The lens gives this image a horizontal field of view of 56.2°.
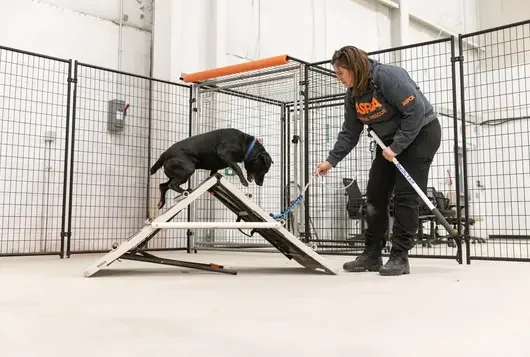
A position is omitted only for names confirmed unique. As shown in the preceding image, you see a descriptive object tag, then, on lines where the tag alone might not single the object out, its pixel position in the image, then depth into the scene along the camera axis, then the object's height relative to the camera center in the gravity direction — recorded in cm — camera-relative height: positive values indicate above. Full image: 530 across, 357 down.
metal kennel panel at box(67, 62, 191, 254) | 474 +61
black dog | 354 +42
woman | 270 +42
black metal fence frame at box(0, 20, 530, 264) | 376 +54
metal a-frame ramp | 266 -9
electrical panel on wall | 495 +96
